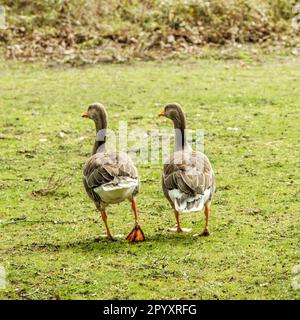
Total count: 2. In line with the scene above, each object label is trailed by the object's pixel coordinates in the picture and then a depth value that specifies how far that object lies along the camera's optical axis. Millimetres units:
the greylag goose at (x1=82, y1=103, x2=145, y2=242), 13844
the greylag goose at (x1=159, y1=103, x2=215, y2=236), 13594
